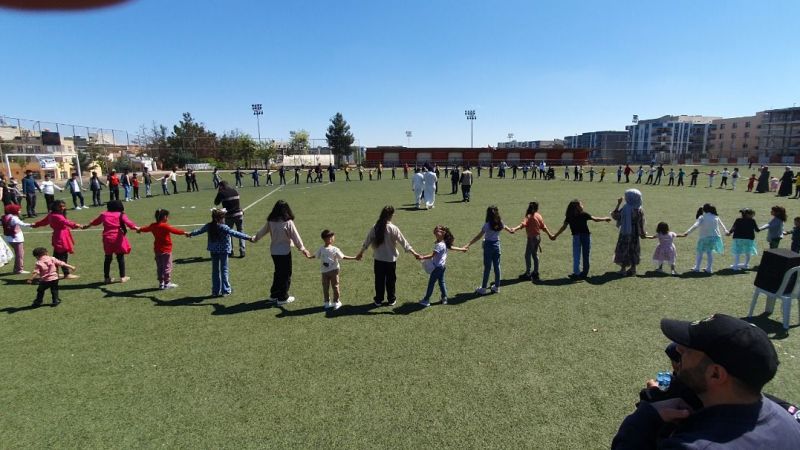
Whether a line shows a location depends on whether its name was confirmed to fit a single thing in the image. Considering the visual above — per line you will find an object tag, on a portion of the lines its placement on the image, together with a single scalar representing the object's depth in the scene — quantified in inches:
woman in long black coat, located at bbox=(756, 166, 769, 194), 1024.7
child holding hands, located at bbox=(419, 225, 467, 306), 283.4
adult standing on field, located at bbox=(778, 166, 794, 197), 926.2
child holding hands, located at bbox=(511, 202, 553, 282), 337.1
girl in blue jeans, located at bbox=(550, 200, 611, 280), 338.6
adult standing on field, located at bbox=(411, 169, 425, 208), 771.4
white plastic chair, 241.8
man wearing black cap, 66.3
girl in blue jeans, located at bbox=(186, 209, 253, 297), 304.3
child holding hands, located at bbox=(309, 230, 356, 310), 275.3
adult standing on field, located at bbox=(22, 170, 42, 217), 725.3
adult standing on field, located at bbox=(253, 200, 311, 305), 287.4
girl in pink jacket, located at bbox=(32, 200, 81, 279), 335.0
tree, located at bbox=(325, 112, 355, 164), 3847.4
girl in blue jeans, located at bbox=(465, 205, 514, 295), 306.2
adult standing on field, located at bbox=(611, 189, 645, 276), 340.2
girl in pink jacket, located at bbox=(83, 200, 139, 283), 339.6
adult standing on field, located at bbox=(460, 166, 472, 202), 849.3
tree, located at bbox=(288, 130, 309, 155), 3853.3
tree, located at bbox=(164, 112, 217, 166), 2783.0
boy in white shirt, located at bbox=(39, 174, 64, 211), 734.5
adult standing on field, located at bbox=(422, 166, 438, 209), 753.6
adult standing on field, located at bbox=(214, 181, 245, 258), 437.7
